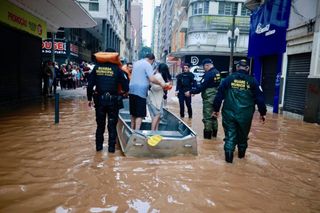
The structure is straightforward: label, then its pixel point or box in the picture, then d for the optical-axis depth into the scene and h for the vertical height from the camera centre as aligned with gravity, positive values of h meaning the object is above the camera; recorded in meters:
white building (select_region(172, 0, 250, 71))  34.12 +5.04
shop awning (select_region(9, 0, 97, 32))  11.65 +2.49
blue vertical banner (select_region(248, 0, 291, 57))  13.02 +2.35
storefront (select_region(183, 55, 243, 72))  35.47 +1.77
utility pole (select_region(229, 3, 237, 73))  19.42 +2.43
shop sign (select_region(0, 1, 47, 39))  10.07 +1.83
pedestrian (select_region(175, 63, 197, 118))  9.70 -0.27
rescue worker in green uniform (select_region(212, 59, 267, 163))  5.06 -0.44
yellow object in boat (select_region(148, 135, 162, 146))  5.00 -1.08
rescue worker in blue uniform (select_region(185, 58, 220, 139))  6.63 -0.26
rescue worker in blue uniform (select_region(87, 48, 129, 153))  5.22 -0.30
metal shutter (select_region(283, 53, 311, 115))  11.32 -0.11
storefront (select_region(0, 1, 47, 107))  10.66 +0.55
